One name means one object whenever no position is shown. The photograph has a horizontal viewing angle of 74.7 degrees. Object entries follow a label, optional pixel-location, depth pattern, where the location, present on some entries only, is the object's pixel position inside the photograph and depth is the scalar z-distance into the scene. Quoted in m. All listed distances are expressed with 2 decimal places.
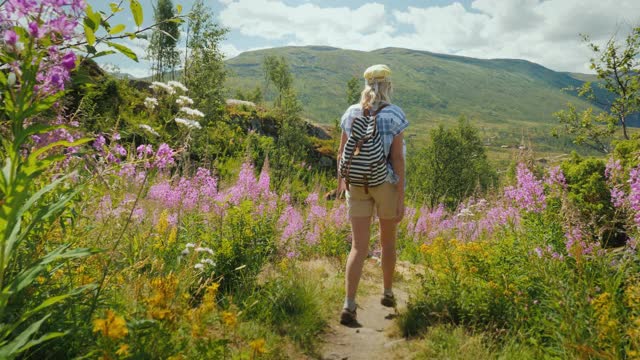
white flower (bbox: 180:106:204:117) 3.27
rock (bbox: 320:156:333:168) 21.76
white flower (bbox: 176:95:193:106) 3.48
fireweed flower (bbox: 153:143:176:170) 3.01
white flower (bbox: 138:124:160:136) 2.72
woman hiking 4.34
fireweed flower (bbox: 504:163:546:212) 4.55
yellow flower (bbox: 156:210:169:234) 4.36
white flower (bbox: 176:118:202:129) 3.08
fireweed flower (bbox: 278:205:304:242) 5.89
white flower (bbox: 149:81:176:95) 3.69
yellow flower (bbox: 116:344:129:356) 1.97
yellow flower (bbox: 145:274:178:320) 2.26
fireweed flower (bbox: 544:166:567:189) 4.61
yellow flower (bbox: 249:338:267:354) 2.33
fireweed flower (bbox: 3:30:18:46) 1.66
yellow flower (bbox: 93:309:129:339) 1.95
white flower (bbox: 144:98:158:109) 3.11
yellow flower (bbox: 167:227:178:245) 4.19
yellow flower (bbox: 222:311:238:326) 2.42
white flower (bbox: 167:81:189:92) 3.69
